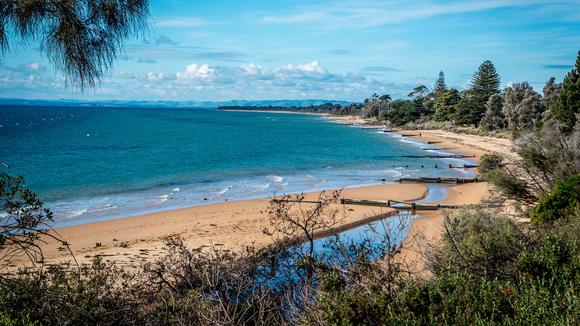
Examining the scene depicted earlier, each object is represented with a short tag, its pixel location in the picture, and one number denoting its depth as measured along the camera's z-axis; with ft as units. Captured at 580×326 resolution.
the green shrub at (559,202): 53.62
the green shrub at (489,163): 92.48
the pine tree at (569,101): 126.93
